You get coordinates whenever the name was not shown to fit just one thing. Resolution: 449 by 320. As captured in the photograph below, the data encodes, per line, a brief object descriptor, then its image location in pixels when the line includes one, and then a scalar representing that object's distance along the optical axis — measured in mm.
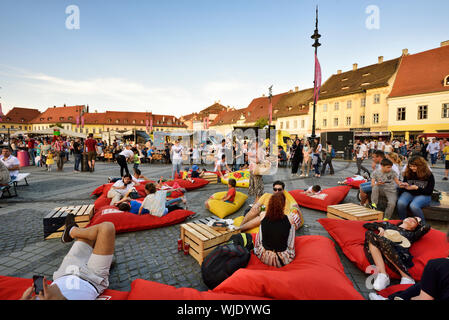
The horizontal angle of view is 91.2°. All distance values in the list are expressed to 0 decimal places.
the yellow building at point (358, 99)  34719
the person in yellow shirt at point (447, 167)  10916
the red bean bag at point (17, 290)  2461
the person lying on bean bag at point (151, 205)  5402
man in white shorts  2072
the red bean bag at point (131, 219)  4875
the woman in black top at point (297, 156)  12484
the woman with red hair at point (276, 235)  3162
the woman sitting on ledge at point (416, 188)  4930
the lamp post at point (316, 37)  13580
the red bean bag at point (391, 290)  2891
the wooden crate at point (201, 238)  3654
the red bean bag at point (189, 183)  8934
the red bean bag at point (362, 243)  3398
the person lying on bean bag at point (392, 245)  3141
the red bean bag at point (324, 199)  6535
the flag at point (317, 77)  14004
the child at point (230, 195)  6434
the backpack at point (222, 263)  2990
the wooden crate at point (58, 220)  4547
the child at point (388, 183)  5457
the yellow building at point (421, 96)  29016
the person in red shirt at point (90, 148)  13258
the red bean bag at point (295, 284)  2383
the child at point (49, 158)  14016
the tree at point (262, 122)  48275
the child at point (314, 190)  6904
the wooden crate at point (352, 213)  5012
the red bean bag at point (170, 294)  2332
